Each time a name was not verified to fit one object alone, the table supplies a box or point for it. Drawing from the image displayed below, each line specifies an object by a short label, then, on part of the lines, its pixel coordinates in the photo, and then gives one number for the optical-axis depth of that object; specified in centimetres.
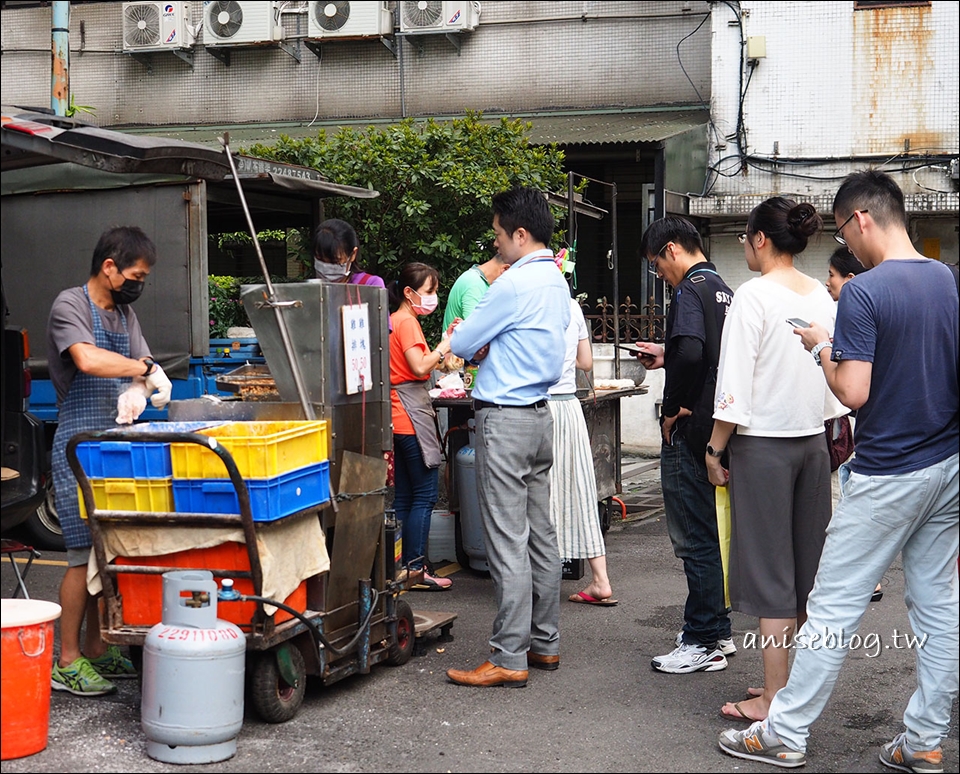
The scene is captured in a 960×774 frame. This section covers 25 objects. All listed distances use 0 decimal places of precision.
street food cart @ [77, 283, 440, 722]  419
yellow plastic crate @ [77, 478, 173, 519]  423
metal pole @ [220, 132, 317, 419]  458
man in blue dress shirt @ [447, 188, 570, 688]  486
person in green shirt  686
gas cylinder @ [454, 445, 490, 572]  704
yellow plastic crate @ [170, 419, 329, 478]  407
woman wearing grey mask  581
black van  583
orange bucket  388
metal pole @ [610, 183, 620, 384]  1066
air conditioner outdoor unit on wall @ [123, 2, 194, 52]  1580
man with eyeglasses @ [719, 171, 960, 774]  377
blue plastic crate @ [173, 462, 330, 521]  409
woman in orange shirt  625
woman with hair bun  436
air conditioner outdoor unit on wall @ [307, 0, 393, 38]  1504
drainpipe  812
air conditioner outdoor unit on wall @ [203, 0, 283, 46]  1550
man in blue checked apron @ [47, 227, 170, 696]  461
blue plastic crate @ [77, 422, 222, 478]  421
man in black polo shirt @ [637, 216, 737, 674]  512
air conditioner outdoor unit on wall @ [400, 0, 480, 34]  1473
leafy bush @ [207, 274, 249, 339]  1033
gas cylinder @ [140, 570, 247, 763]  389
